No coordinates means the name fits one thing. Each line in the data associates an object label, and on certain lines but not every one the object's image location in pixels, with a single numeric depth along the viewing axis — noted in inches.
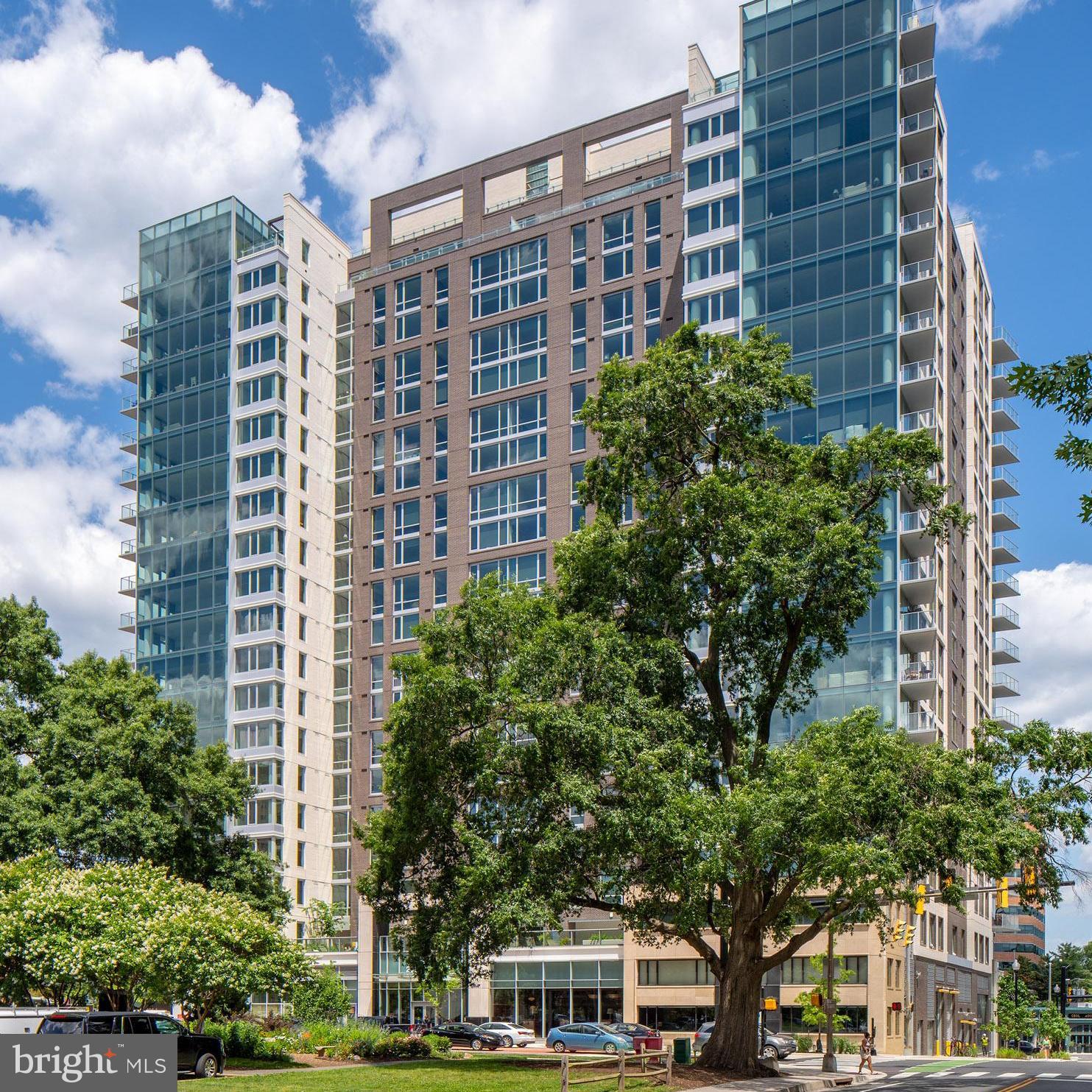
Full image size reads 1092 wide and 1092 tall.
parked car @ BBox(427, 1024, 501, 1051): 2618.1
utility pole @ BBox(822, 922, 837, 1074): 2016.5
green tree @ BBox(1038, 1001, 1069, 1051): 3737.7
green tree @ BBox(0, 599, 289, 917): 2233.0
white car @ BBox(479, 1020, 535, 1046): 2672.2
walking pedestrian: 2043.6
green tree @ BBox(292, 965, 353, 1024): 2416.3
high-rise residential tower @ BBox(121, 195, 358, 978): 3816.4
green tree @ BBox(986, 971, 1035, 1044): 3988.7
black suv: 1255.5
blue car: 2466.8
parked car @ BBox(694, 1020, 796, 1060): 2296.1
